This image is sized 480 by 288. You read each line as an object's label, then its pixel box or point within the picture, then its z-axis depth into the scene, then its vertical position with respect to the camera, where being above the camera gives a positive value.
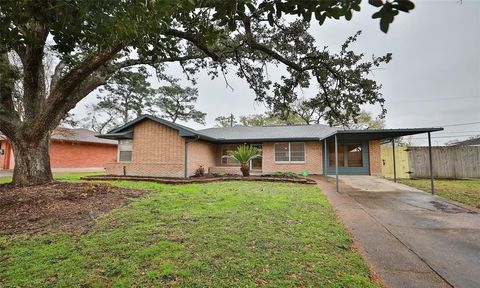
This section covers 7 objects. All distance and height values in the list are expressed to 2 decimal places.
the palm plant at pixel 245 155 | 13.10 +0.35
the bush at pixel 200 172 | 14.64 -0.65
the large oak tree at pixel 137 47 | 2.45 +2.03
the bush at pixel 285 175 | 12.78 -0.73
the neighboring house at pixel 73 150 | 20.30 +1.05
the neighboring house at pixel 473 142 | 26.90 +2.33
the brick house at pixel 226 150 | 13.91 +0.77
